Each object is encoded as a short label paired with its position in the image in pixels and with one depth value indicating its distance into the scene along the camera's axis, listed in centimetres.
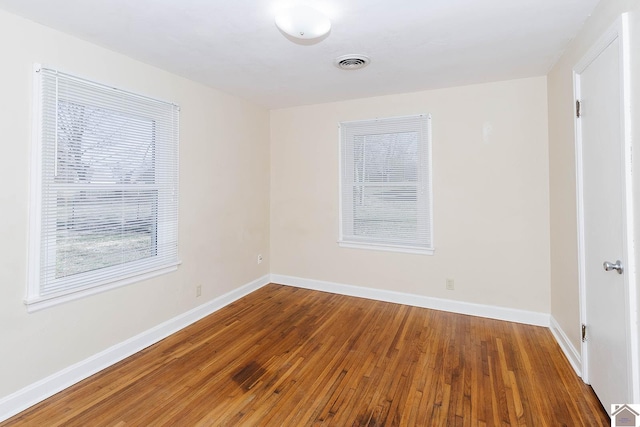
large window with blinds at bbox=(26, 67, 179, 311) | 205
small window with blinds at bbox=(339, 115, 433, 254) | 352
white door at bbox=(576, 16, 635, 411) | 160
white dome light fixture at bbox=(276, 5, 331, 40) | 182
